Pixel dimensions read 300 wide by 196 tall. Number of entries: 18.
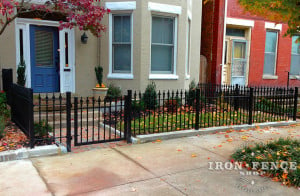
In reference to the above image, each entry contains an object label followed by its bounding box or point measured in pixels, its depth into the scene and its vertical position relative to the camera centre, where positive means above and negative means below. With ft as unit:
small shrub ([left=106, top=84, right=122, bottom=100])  30.68 -1.75
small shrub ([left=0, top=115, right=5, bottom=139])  18.24 -3.62
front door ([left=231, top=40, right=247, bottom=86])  44.91 +2.33
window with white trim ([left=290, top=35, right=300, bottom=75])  50.88 +3.33
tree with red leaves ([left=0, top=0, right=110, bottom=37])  22.33 +5.38
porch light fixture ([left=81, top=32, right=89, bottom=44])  30.68 +4.01
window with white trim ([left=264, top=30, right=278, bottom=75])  47.61 +4.36
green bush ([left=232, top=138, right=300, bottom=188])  13.80 -4.44
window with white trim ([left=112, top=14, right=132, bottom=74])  31.58 +3.63
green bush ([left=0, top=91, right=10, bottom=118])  23.29 -2.79
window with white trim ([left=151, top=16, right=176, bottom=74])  32.04 +3.58
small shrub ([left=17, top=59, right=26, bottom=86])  26.45 -0.22
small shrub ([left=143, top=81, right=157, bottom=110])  30.63 -1.35
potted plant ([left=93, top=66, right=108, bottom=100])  28.68 -1.25
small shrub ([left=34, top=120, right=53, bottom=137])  18.90 -3.79
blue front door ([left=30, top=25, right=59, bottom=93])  29.73 +1.66
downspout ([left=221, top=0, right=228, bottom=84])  41.65 +6.07
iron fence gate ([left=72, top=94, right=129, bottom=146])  18.18 -4.33
